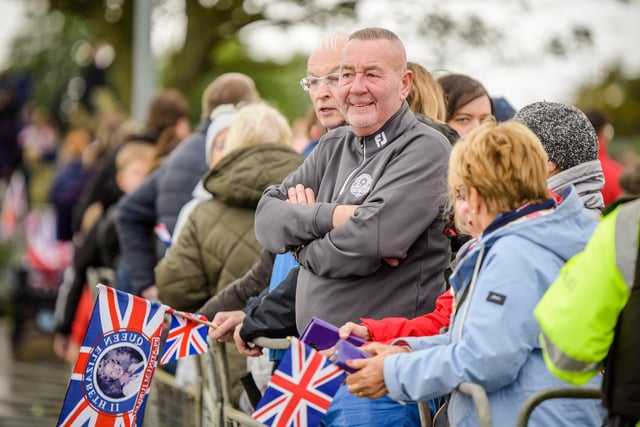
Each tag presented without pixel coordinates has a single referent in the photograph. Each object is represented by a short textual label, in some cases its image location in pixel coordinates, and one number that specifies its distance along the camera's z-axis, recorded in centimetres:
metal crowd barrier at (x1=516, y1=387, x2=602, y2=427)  636
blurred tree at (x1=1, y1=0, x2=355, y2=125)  3133
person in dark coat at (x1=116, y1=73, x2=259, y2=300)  1447
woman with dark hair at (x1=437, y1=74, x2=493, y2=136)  1169
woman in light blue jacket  671
